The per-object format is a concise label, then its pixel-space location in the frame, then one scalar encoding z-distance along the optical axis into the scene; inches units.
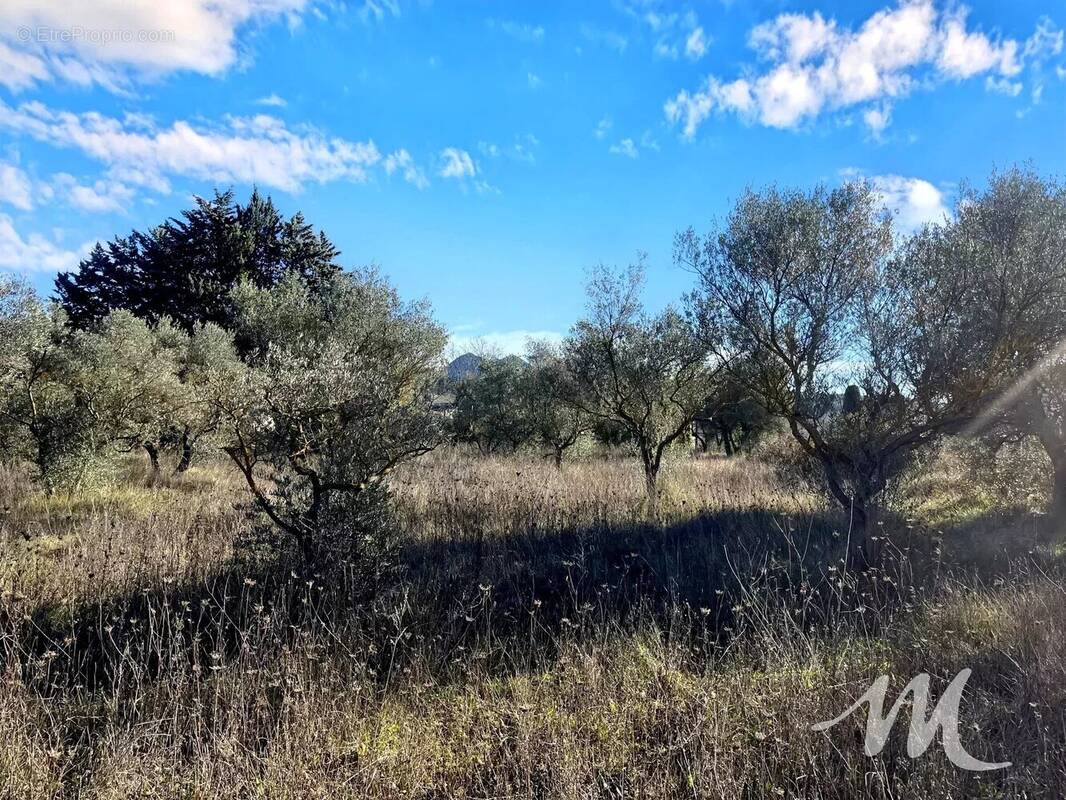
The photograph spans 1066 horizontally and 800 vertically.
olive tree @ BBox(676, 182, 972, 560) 327.0
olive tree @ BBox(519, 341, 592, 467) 873.8
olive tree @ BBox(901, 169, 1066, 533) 305.6
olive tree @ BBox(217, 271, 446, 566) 217.2
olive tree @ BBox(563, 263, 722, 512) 545.6
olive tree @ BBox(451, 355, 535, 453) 1006.4
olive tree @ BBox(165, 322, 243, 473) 544.4
